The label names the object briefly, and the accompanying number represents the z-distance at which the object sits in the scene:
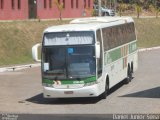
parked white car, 85.12
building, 60.09
